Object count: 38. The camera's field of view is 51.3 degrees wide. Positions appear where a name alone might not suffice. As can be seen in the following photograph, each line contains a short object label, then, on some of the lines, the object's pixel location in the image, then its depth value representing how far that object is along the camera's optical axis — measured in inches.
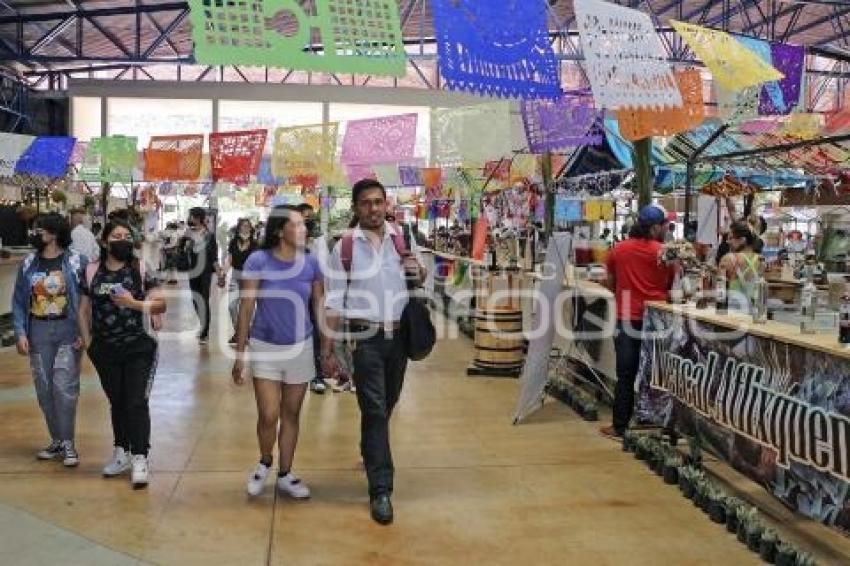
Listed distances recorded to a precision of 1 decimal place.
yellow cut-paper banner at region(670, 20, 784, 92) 233.3
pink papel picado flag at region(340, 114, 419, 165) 547.2
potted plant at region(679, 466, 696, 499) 186.4
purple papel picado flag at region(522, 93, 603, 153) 339.0
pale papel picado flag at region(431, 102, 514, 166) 406.9
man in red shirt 231.9
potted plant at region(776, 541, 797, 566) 147.1
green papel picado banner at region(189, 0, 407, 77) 181.8
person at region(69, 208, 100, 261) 443.5
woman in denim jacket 198.8
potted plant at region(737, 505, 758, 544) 161.6
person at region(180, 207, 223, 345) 397.1
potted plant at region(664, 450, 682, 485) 197.8
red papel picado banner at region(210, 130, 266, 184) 602.2
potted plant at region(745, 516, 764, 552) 157.3
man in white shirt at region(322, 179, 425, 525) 173.5
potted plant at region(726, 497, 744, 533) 167.2
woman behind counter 206.7
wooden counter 147.9
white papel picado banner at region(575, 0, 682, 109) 213.8
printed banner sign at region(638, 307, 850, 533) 143.3
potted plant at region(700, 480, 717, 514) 177.5
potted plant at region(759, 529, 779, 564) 152.6
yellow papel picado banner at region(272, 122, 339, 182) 561.6
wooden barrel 333.1
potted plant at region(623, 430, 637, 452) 225.4
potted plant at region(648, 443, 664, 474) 206.4
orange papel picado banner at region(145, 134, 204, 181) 642.8
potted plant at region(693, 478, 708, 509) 180.2
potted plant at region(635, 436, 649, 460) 216.8
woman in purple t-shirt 177.0
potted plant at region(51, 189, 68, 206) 678.3
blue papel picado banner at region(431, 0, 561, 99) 209.3
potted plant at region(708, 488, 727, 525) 172.2
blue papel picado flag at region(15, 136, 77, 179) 577.6
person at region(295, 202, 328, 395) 282.0
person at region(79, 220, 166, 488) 188.9
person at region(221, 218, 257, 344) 350.9
